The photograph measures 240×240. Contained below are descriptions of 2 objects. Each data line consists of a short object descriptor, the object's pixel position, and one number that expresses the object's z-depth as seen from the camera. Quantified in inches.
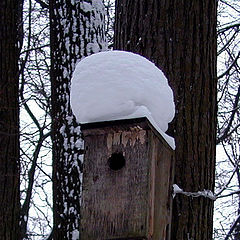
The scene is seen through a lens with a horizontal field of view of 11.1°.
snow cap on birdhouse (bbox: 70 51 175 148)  153.0
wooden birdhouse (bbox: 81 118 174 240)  148.6
